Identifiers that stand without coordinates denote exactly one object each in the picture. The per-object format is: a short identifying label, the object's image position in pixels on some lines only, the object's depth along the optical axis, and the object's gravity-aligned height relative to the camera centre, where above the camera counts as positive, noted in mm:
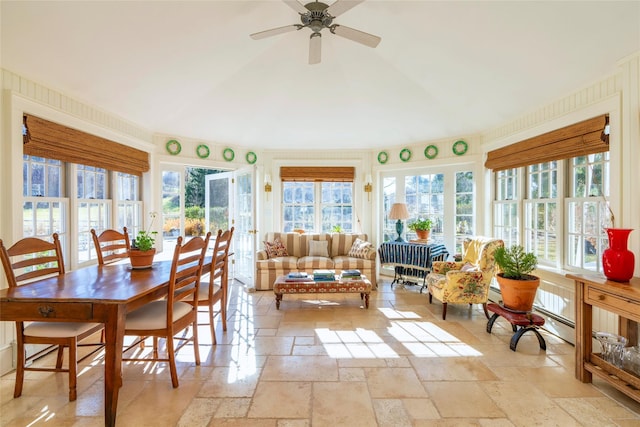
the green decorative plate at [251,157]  5460 +985
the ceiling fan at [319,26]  2289 +1461
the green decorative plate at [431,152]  4961 +968
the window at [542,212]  3426 -22
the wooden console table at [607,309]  1904 -808
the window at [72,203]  2801 +112
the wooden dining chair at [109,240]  2748 -267
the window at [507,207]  4035 +46
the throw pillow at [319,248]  5145 -614
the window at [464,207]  4785 +58
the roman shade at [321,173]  5617 +711
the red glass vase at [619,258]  2088 -331
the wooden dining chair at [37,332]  1994 -787
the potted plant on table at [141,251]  2484 -314
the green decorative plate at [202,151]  4930 +1002
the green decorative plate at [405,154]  5227 +971
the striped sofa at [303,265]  4676 -820
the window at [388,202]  5578 +169
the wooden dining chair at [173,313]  2107 -739
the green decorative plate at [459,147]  4660 +972
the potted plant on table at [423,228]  4848 -272
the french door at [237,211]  4734 +19
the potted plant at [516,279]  2854 -653
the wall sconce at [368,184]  5541 +497
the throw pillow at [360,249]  4867 -612
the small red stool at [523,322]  2744 -1010
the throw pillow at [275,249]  4996 -611
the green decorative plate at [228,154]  5203 +995
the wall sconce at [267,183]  5559 +528
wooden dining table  1731 -546
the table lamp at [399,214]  4977 -46
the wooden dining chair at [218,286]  2748 -705
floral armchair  3391 -796
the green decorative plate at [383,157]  5469 +973
